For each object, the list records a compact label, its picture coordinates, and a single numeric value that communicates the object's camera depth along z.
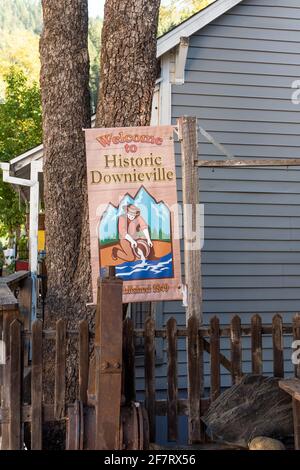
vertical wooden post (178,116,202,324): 5.39
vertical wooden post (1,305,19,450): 4.54
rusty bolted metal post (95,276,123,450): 3.63
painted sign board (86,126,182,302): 5.19
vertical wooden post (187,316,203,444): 5.12
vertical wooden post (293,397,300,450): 4.37
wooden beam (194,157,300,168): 5.46
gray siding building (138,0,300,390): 7.75
